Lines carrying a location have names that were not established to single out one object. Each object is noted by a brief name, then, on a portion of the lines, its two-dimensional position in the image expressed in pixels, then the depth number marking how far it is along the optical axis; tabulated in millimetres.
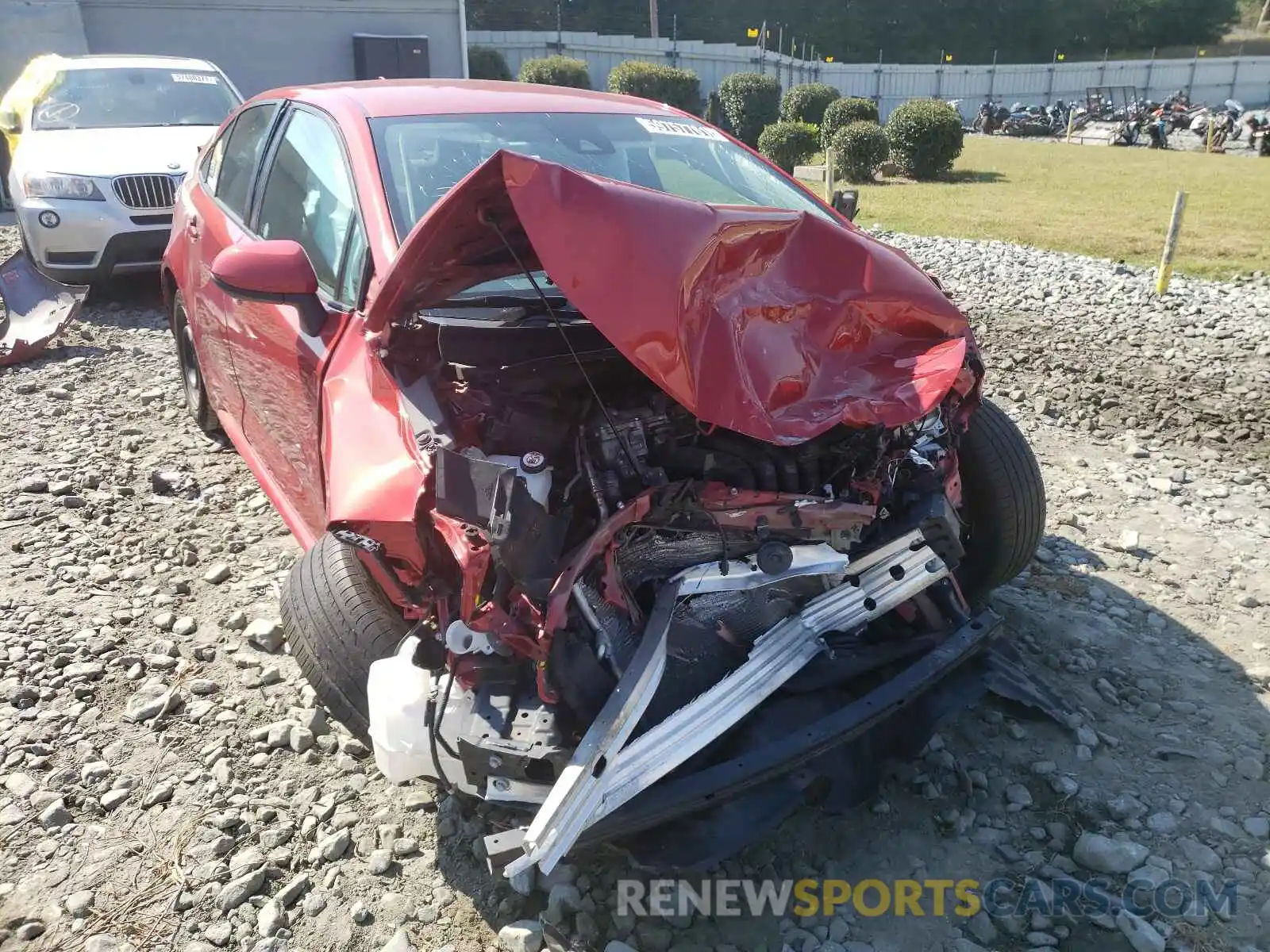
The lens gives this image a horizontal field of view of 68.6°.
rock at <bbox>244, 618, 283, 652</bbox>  3297
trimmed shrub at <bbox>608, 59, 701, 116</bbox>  28891
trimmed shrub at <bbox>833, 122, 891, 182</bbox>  16562
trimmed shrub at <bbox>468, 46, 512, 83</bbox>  30188
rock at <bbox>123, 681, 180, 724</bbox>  2980
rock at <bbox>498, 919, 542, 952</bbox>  2184
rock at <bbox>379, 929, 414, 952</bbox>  2189
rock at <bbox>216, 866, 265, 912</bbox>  2320
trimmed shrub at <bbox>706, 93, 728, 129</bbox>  28562
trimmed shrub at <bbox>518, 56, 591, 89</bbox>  28609
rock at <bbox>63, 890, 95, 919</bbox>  2314
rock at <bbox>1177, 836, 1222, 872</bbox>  2363
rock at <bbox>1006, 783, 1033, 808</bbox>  2586
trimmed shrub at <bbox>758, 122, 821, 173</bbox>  17875
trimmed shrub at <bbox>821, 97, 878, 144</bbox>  19172
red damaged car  2027
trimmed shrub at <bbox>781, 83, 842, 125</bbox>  23641
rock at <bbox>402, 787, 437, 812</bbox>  2598
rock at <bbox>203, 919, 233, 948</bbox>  2234
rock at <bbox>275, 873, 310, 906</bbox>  2326
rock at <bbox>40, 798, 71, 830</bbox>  2572
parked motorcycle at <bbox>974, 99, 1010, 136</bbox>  33250
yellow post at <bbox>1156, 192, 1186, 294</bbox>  7617
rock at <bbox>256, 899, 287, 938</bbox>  2246
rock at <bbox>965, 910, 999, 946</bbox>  2209
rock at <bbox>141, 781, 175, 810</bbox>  2645
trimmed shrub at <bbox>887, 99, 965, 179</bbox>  16578
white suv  7023
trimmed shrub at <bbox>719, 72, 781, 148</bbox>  26422
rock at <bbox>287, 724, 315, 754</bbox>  2814
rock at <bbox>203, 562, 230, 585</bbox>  3729
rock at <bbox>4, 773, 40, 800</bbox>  2672
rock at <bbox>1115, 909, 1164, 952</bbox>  2135
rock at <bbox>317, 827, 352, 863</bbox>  2439
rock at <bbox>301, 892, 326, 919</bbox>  2299
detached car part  6410
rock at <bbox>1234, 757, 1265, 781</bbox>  2652
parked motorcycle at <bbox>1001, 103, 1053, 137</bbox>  32031
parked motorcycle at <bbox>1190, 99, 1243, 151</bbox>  24578
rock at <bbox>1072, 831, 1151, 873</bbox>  2350
